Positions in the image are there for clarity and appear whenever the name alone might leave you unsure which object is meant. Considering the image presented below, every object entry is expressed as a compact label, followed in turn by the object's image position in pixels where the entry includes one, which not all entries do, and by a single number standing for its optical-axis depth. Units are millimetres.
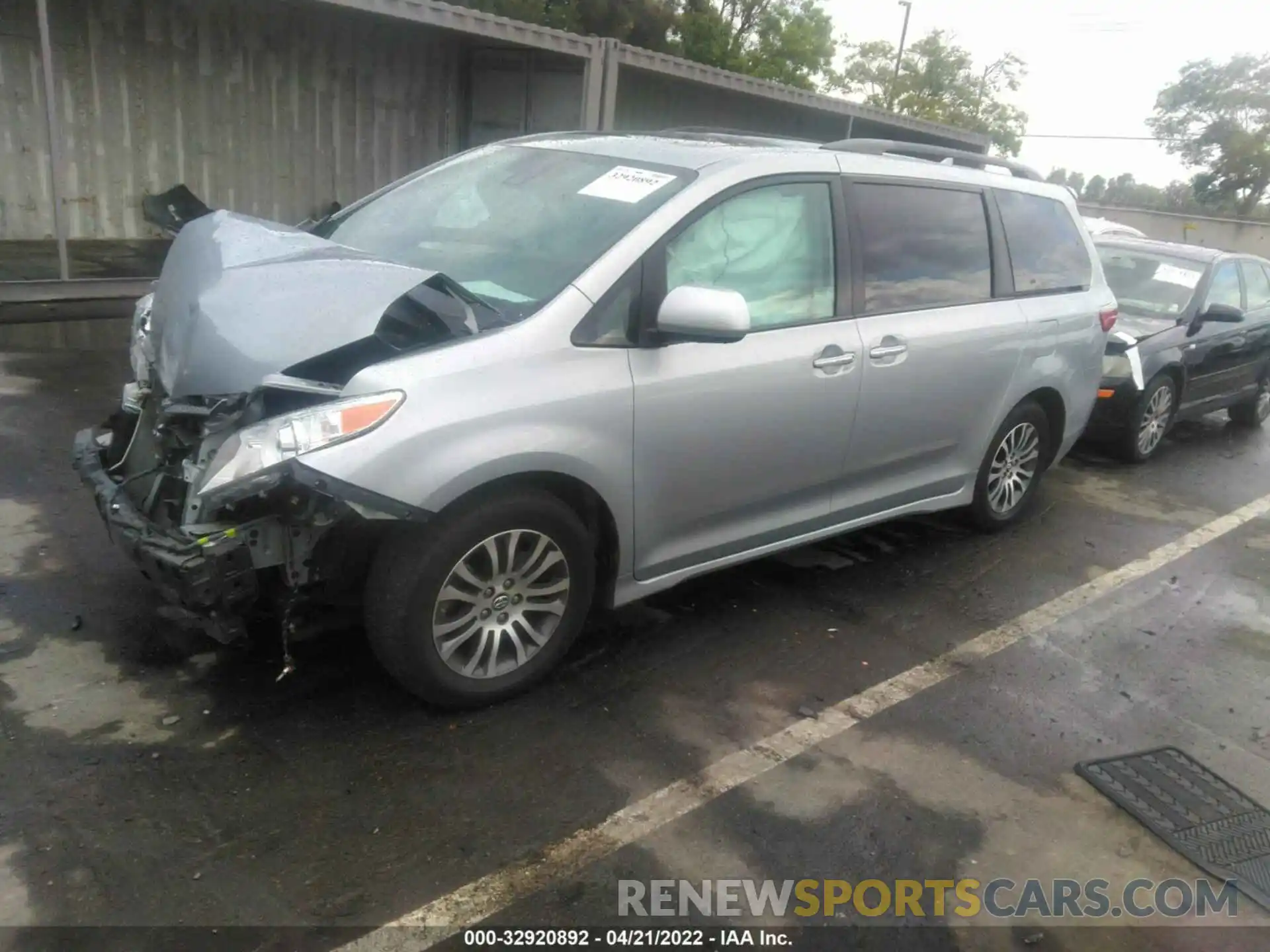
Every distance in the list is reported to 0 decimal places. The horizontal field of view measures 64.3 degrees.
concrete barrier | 36250
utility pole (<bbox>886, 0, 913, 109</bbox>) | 46438
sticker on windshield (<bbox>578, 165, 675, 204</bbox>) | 3781
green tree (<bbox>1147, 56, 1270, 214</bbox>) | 49438
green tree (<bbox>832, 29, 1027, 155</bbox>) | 48500
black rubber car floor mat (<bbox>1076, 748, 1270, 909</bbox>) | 3158
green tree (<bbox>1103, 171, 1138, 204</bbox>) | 53688
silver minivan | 3027
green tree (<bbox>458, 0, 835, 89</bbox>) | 24219
